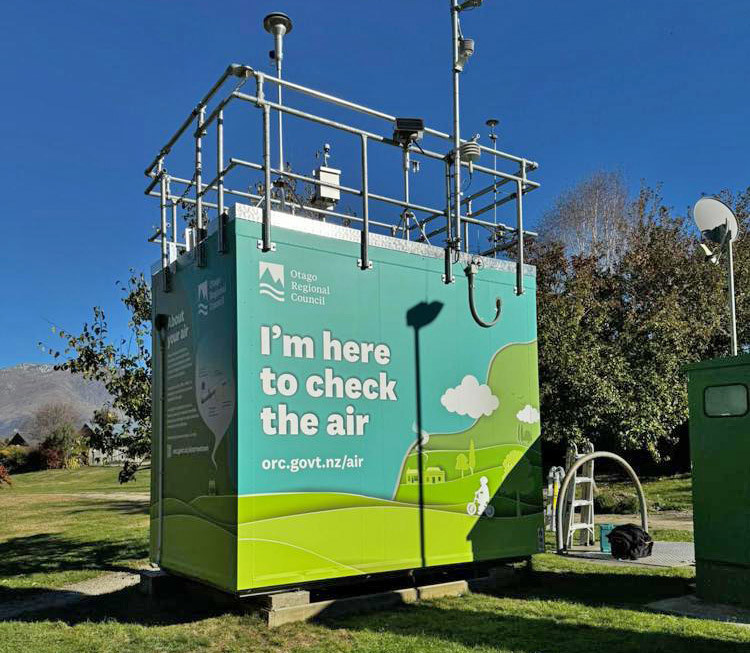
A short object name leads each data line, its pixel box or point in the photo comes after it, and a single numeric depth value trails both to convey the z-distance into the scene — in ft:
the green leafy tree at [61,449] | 173.37
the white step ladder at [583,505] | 34.63
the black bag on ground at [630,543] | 30.58
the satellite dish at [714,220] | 27.73
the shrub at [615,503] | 49.16
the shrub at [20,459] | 170.50
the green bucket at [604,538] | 32.71
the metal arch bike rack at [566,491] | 32.58
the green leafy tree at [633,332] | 57.93
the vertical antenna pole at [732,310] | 24.98
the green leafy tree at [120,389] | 34.88
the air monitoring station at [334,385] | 20.88
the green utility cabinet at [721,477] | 22.41
